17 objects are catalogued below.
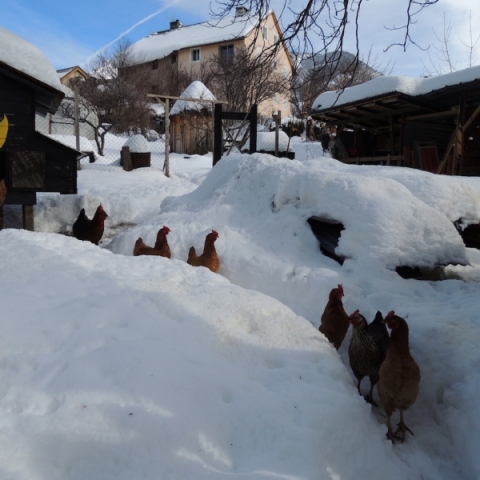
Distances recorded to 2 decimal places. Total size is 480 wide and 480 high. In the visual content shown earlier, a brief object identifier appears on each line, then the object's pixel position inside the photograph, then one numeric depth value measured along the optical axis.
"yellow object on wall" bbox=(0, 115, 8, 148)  7.20
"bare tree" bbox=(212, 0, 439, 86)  3.95
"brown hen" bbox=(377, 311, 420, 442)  2.67
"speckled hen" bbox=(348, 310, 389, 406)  3.03
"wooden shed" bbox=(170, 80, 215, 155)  23.48
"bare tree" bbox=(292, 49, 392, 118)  4.31
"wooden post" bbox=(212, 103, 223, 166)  9.53
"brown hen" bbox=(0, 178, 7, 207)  6.63
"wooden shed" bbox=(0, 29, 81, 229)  7.06
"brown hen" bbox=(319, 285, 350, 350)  3.51
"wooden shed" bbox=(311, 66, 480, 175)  9.62
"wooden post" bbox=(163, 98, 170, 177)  14.34
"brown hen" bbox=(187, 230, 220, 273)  4.85
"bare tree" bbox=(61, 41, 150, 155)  24.42
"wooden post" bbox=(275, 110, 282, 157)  15.83
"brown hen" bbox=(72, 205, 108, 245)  7.01
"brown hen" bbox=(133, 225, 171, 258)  5.14
